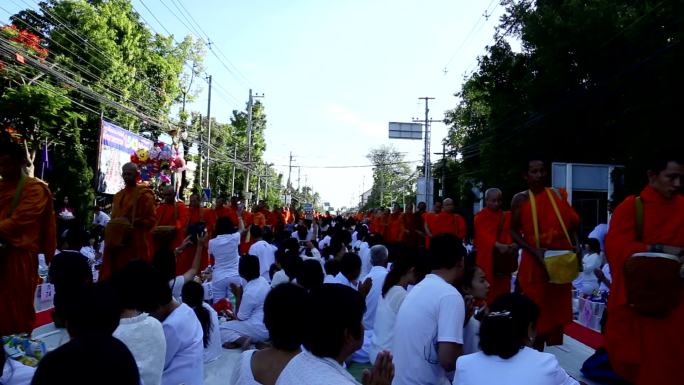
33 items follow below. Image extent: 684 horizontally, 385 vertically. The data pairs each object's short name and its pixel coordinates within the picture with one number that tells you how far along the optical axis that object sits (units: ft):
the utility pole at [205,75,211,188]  114.06
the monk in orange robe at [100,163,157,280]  26.02
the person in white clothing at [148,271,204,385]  12.89
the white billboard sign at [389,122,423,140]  142.06
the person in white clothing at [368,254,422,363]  19.01
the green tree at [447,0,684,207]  51.55
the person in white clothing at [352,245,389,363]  23.57
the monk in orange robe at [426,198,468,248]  42.86
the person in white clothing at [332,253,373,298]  23.48
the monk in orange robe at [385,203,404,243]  55.31
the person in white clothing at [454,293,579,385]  10.52
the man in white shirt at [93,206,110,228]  61.28
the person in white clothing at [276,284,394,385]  8.19
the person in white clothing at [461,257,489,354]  14.10
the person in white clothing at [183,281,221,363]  17.89
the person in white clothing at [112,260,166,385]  10.56
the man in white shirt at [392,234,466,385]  12.23
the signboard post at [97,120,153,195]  77.05
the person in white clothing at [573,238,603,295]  34.71
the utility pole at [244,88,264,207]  140.86
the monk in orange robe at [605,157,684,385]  14.53
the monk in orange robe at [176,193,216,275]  34.68
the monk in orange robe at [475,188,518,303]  23.20
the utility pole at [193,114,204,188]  106.58
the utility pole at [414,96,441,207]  122.01
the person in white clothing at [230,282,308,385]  9.33
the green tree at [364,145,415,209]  299.58
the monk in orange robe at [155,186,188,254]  34.09
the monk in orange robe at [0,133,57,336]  17.74
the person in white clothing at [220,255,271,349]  24.62
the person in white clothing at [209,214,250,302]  30.25
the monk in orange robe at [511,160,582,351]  19.17
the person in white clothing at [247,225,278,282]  34.94
